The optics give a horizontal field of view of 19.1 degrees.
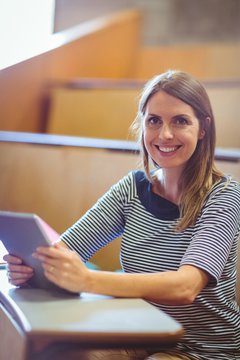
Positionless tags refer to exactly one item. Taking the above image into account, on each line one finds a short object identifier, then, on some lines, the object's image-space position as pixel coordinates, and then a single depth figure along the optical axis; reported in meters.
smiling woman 1.31
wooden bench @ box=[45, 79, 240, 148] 2.77
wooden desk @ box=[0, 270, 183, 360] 1.05
